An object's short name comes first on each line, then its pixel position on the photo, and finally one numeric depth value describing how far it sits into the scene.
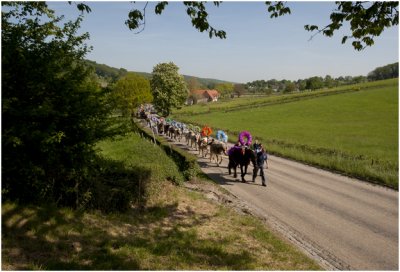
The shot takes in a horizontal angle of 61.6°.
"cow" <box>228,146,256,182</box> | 16.62
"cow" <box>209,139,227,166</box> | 20.52
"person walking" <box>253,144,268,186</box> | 15.98
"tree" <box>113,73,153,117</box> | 33.19
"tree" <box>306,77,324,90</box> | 157.25
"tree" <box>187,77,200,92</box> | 165.00
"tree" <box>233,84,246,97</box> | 188.12
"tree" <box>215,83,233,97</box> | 190.71
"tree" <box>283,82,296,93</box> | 174.00
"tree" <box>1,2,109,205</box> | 7.37
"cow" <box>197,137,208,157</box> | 23.69
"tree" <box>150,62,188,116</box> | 63.27
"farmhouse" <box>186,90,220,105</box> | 157.25
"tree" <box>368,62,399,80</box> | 175.64
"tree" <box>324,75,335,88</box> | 162.50
